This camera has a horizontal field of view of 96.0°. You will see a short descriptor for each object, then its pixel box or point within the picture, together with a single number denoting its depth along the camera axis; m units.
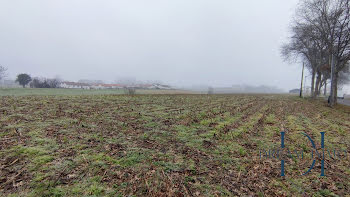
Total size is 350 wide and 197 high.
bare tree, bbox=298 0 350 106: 15.06
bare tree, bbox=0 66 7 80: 45.24
